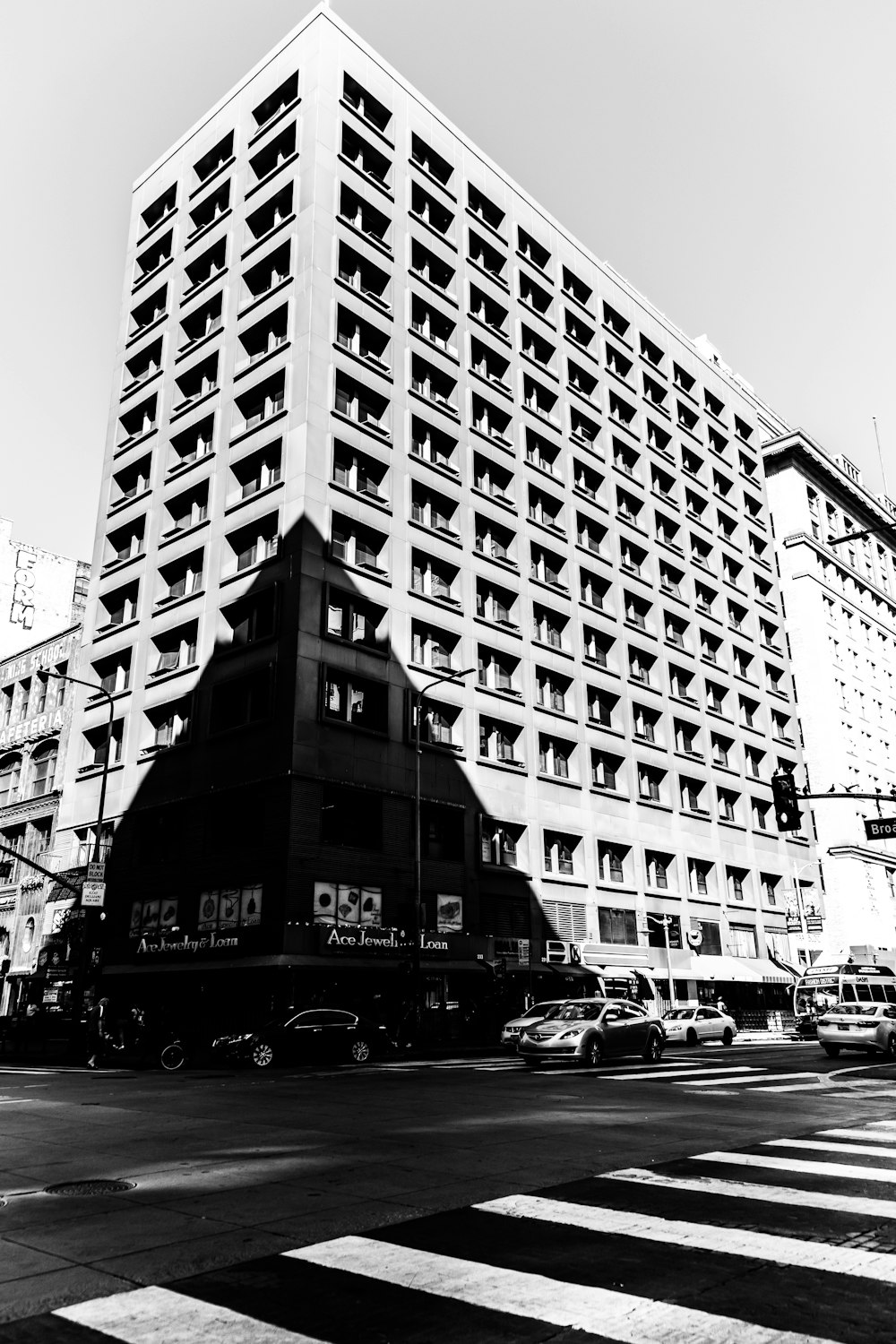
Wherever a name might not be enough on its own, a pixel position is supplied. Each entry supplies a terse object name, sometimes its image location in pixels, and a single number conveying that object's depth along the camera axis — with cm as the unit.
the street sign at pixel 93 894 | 3191
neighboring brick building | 4878
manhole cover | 841
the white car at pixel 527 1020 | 2691
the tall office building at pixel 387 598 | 3797
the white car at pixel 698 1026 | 3588
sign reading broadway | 3344
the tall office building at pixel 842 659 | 6919
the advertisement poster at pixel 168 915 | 3866
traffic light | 2562
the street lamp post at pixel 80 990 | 3166
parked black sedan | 2703
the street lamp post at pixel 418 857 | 3475
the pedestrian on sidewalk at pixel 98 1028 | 2997
